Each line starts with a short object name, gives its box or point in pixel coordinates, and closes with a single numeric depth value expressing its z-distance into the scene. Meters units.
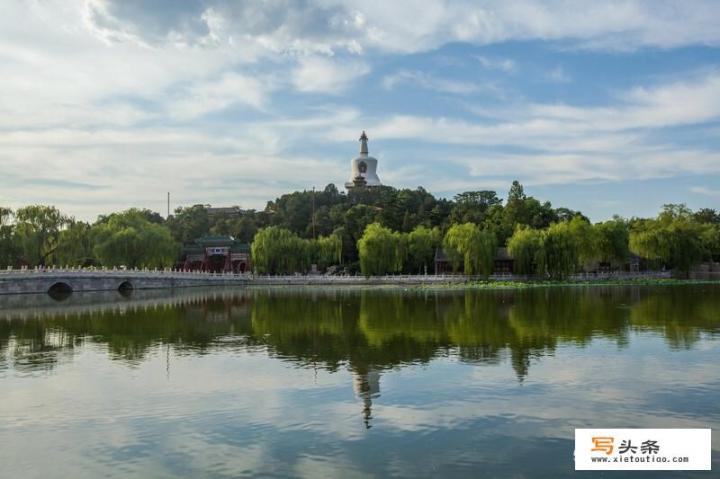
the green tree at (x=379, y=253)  61.16
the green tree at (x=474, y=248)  57.19
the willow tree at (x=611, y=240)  58.53
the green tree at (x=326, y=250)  69.68
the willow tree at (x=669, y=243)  58.91
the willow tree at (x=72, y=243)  59.09
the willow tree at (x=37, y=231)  55.53
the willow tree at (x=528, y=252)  56.44
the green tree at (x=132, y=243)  59.53
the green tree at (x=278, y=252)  67.00
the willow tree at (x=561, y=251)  56.25
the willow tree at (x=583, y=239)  56.84
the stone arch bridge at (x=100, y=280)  46.97
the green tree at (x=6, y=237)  56.29
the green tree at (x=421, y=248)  64.94
